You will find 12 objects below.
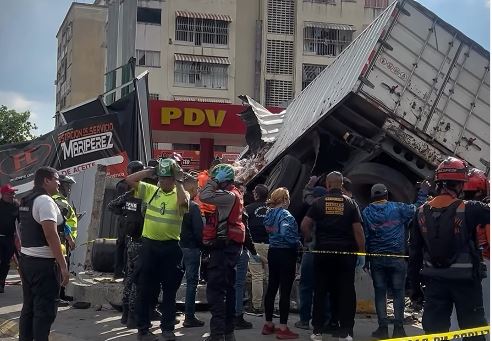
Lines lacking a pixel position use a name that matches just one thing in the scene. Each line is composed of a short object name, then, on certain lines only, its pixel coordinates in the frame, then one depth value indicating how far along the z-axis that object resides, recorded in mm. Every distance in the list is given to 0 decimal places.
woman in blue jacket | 7445
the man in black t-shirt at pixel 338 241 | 6984
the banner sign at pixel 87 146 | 12586
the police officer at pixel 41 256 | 6008
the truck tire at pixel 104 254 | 10406
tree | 49719
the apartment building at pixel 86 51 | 56406
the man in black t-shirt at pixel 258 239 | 8273
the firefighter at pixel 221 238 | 6781
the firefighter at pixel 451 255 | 5281
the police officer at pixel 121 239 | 7828
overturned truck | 10602
